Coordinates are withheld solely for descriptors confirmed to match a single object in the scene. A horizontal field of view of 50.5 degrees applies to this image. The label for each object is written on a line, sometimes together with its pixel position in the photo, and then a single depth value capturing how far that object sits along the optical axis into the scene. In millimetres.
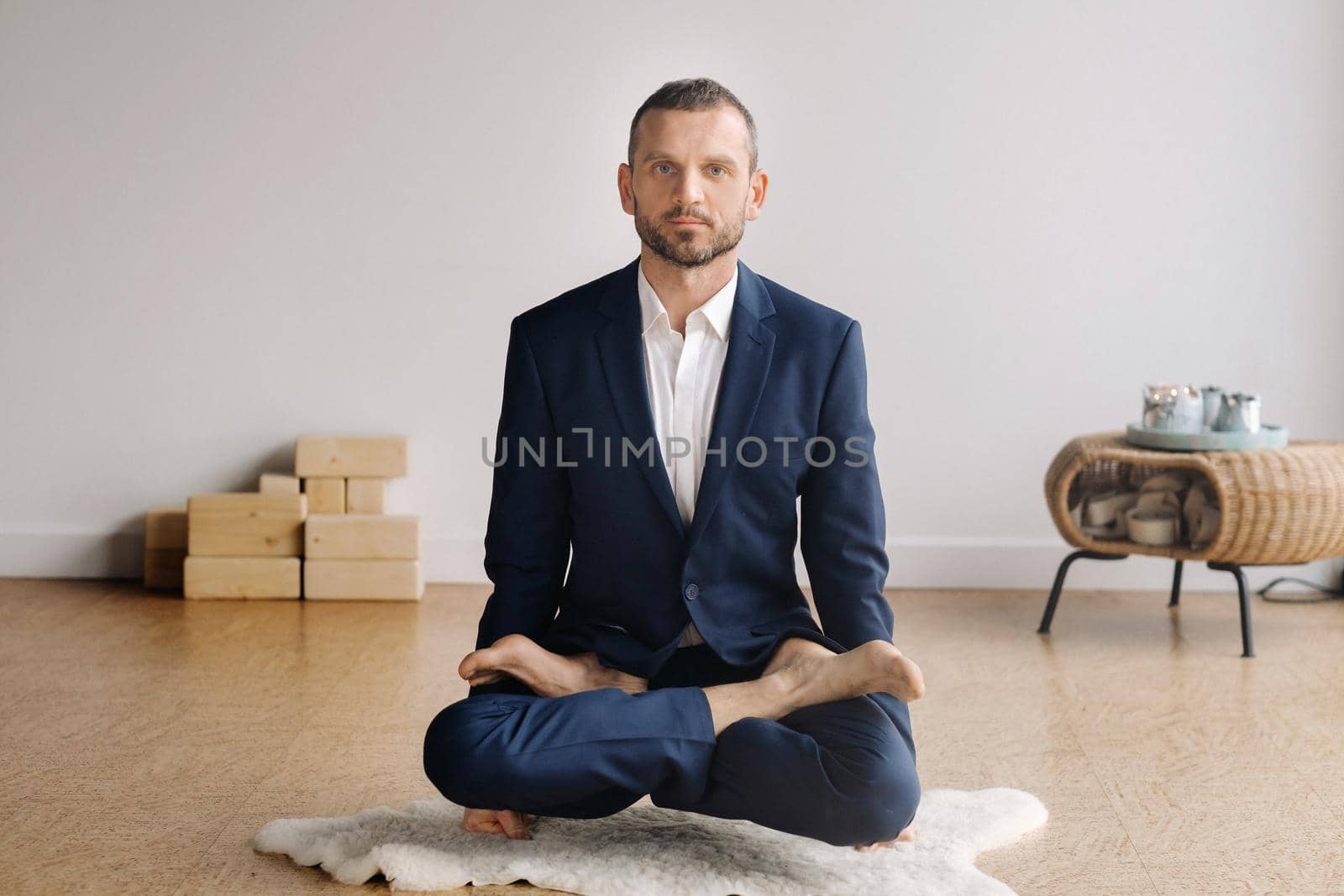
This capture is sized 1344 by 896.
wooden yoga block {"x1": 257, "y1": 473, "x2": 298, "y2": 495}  4023
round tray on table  3467
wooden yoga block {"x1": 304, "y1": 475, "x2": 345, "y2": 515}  4062
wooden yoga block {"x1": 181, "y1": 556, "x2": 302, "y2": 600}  3924
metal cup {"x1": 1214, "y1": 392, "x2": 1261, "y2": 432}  3508
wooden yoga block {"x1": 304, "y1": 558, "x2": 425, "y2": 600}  3949
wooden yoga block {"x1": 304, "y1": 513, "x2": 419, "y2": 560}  3943
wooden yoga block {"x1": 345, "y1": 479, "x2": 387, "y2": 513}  4062
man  1976
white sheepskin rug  2002
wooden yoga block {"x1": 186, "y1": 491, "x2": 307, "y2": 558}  3936
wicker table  3369
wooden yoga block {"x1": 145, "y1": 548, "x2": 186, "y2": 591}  4027
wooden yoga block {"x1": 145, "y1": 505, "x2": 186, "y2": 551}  4039
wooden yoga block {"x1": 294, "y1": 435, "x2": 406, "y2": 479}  4055
